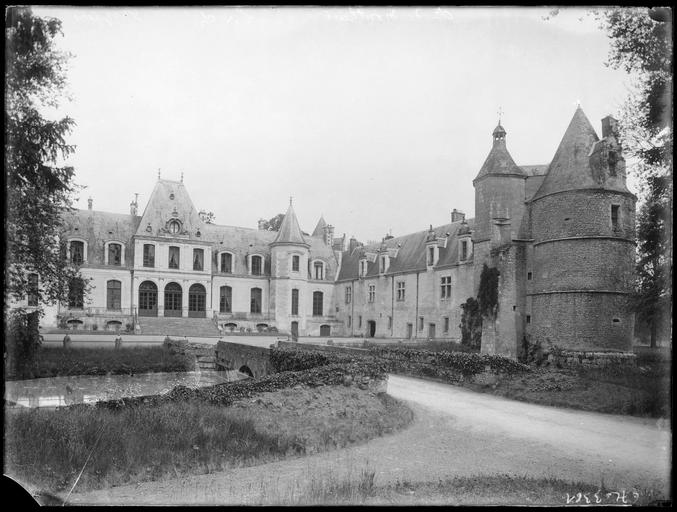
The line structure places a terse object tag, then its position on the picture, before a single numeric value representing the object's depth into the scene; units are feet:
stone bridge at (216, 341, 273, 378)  57.88
